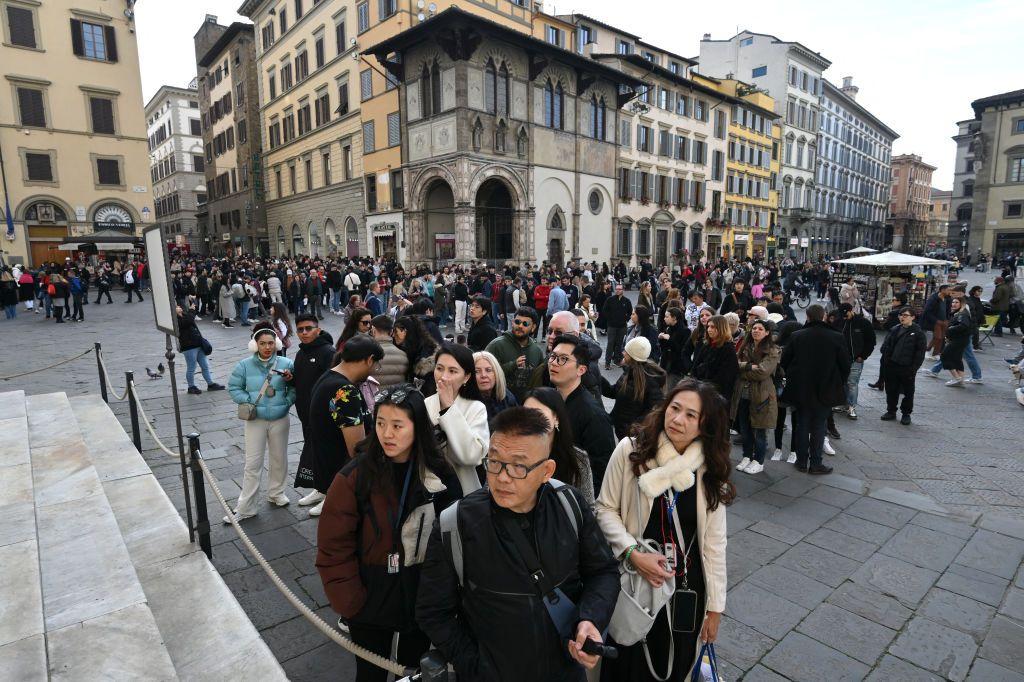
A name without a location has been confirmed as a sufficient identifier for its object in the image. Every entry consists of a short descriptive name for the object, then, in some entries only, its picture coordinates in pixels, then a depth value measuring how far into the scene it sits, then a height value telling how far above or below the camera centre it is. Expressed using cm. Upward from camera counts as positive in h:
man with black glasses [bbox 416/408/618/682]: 188 -109
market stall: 1582 -83
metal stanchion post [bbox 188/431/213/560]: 358 -155
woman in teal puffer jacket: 462 -112
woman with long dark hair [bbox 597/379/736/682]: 239 -110
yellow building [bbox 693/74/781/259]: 4025 +654
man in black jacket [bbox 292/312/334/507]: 453 -81
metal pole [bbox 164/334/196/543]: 381 -126
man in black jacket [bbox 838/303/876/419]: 750 -105
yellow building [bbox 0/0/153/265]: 2669 +682
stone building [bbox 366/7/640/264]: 2327 +545
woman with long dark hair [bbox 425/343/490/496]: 278 -83
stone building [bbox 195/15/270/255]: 3972 +949
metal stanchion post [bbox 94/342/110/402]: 769 -167
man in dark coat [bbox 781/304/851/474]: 568 -128
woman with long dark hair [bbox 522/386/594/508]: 254 -79
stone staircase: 275 -190
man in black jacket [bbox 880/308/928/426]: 725 -136
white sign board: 362 -12
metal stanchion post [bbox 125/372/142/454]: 616 -170
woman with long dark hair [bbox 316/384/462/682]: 228 -107
